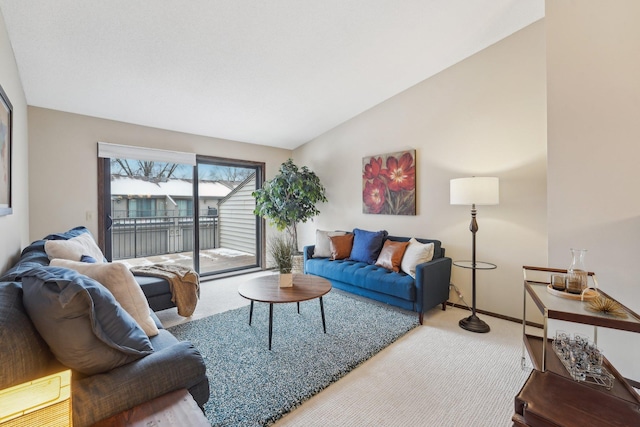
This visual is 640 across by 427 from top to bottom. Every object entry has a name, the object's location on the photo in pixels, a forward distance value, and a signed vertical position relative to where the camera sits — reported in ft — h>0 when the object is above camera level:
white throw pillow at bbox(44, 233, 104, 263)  6.73 -0.86
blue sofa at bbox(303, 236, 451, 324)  9.42 -2.56
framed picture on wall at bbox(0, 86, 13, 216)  5.89 +1.39
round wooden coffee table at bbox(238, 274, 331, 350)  7.66 -2.32
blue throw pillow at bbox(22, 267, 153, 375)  3.46 -1.37
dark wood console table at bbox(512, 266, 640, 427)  3.48 -2.54
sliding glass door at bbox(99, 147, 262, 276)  12.28 -0.02
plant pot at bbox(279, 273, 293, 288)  8.80 -2.12
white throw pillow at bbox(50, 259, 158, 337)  5.05 -1.31
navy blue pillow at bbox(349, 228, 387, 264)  12.09 -1.51
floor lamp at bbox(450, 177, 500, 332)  8.80 +0.44
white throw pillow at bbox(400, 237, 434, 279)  10.12 -1.66
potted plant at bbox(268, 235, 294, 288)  8.84 -1.59
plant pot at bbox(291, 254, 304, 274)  14.93 -2.73
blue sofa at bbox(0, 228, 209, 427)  3.09 -2.03
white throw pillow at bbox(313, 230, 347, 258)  13.52 -1.56
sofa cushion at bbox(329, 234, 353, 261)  12.91 -1.59
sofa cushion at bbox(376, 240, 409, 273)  10.84 -1.73
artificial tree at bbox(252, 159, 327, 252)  14.49 +0.82
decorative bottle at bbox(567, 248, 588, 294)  5.01 -1.23
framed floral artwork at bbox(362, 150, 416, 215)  12.32 +1.26
